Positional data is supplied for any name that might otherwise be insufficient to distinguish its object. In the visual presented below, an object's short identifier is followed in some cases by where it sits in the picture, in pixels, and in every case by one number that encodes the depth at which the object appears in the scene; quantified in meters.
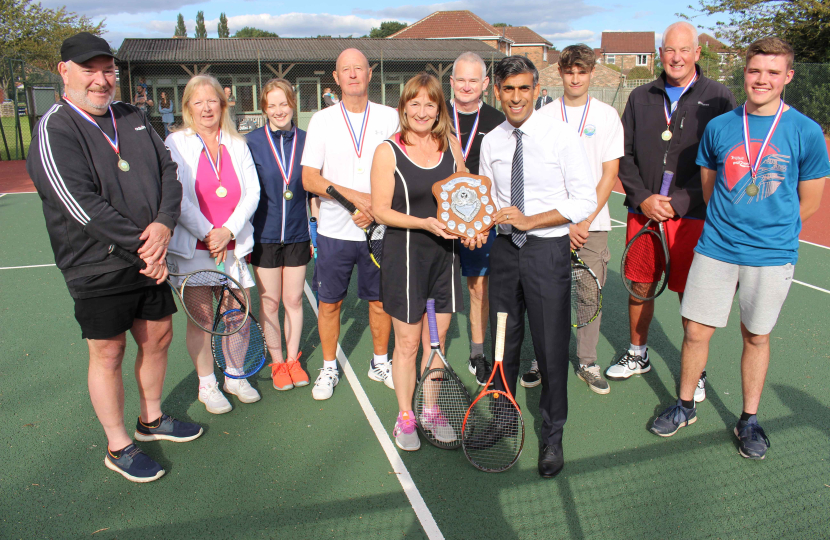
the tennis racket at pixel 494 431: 3.33
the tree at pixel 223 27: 99.87
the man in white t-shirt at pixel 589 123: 3.95
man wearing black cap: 2.89
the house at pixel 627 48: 81.12
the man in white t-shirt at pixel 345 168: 4.05
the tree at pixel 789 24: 20.06
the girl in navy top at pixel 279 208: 4.16
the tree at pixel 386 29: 91.08
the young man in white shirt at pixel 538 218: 3.10
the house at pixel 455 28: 53.47
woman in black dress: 3.23
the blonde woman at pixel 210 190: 3.68
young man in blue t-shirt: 3.20
